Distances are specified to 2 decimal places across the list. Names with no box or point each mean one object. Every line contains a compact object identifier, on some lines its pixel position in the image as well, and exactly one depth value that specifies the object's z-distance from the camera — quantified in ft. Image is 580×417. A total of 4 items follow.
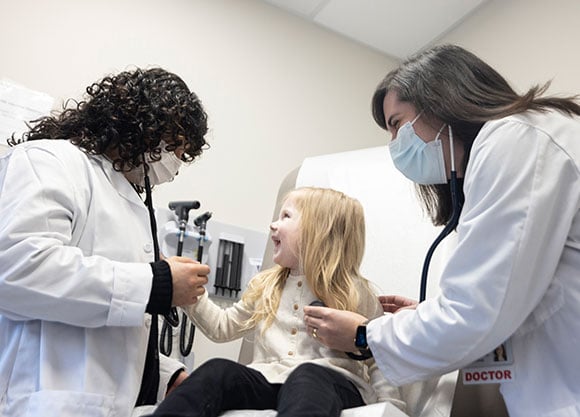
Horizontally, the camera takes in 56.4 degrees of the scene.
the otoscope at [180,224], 5.41
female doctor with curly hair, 3.00
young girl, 3.24
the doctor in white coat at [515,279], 2.87
